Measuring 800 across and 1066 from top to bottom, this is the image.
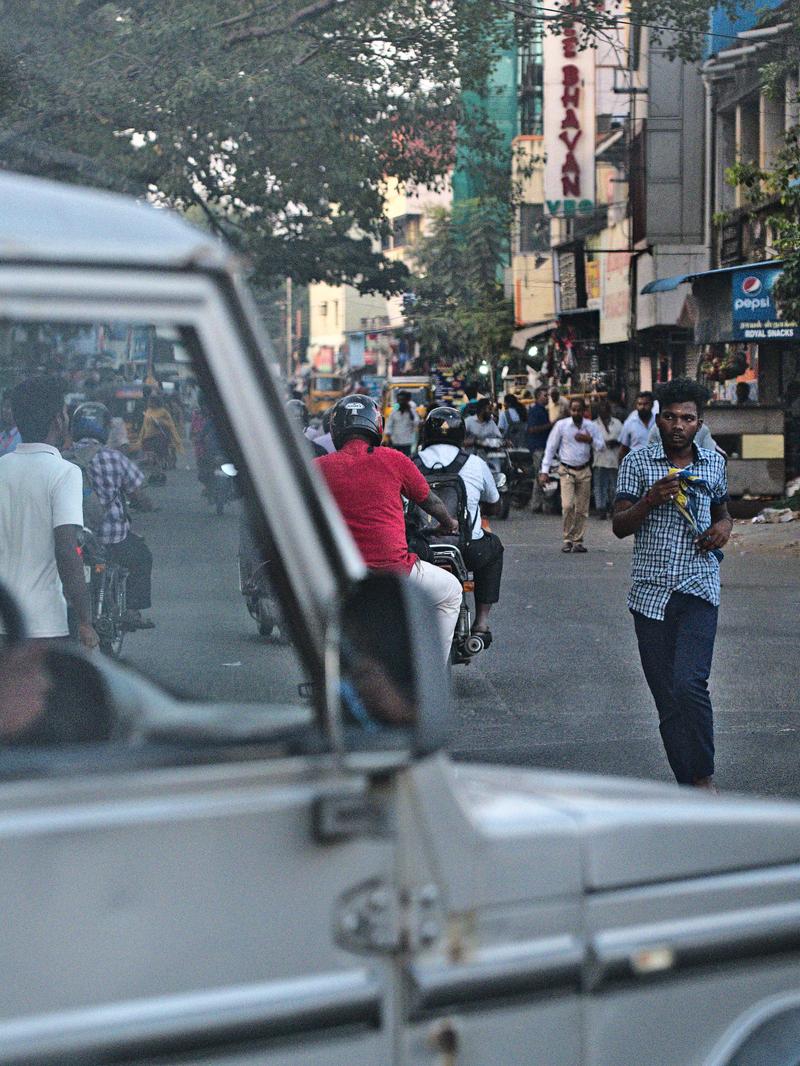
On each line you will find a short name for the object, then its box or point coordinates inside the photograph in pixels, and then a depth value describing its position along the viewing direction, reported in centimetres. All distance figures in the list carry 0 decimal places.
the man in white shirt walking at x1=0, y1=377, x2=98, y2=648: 495
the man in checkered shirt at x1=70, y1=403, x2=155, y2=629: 618
